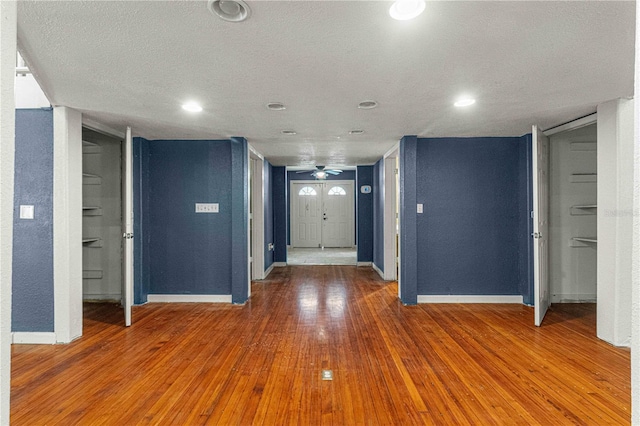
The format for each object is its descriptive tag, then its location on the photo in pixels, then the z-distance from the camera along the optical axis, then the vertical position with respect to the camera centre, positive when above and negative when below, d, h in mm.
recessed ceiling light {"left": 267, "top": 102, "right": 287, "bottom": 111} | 3184 +1008
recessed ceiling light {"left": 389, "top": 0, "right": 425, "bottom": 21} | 1653 +1000
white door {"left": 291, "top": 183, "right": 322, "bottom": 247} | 11469 -42
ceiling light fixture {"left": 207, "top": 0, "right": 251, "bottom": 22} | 1642 +996
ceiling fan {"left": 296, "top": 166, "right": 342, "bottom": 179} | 8397 +1031
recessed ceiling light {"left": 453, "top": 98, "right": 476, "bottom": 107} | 3133 +1013
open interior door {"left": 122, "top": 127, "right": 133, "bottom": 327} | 3713 -126
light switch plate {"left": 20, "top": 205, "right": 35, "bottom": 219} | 3346 +9
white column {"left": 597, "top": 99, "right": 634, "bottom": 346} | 3186 -55
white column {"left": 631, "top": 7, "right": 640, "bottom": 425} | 816 -156
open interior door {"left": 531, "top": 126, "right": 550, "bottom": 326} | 3727 -147
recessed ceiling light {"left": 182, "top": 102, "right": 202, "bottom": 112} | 3244 +1022
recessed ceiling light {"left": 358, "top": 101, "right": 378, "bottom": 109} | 3162 +1004
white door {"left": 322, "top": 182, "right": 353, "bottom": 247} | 11469 -150
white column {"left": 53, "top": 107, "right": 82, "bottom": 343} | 3320 -131
